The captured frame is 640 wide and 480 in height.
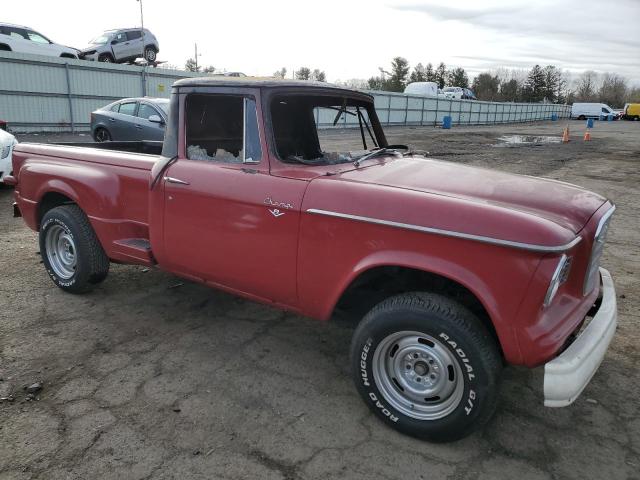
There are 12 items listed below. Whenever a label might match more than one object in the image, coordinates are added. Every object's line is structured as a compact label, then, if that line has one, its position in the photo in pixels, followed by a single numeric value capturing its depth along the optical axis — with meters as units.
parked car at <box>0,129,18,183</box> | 8.13
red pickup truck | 2.37
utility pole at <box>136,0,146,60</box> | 24.83
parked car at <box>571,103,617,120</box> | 63.47
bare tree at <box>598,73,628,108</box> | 96.75
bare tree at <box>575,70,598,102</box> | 98.69
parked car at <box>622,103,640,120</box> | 63.41
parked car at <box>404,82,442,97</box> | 47.47
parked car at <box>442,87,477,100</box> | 54.72
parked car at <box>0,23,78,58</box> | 19.02
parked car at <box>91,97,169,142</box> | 11.69
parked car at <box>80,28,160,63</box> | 23.31
